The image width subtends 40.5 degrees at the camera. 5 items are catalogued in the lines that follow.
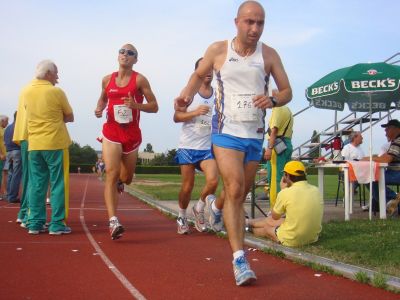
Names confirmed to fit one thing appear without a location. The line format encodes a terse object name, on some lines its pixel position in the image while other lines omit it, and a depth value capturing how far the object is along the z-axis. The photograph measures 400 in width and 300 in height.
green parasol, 8.49
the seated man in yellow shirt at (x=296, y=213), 5.96
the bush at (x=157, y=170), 72.12
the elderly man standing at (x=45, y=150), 6.89
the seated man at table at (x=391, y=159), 8.87
